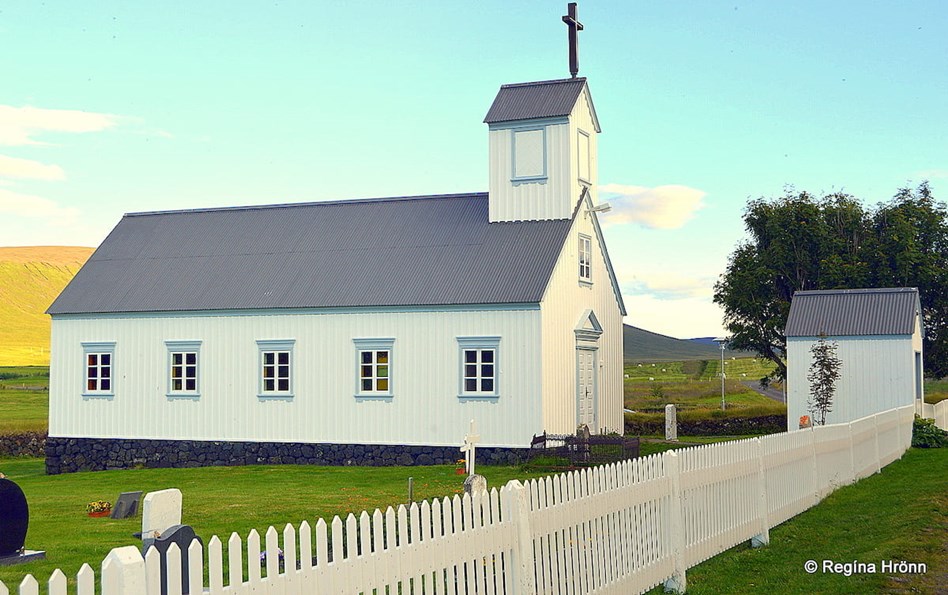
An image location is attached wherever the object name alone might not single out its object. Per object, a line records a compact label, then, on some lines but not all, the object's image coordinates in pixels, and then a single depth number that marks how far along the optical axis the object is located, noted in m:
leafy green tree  46.72
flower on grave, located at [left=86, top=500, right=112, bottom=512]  19.14
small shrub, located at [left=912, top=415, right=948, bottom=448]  27.75
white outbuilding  29.55
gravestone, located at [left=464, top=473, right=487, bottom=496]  11.96
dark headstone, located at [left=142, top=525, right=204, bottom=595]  6.98
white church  28.08
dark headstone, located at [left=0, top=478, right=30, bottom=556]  12.77
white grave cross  16.25
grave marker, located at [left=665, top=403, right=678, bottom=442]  35.69
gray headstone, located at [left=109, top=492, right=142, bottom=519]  18.55
